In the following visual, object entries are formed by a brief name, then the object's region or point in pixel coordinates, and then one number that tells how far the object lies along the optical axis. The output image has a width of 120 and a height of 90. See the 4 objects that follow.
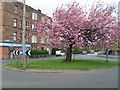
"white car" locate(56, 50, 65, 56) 29.07
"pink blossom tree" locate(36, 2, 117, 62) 12.95
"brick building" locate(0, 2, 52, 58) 21.68
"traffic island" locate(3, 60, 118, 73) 8.79
